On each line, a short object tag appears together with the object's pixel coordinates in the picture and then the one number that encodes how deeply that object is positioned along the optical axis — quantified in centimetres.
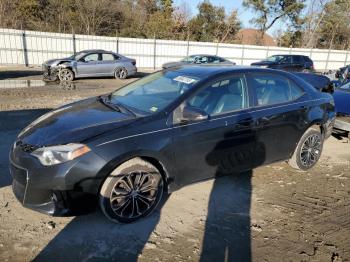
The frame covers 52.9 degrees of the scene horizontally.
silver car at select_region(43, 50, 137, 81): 1517
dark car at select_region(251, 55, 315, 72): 2059
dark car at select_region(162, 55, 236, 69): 2062
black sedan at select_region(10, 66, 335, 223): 345
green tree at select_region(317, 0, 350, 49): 4481
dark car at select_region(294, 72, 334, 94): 996
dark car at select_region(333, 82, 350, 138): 688
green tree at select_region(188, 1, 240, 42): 3656
